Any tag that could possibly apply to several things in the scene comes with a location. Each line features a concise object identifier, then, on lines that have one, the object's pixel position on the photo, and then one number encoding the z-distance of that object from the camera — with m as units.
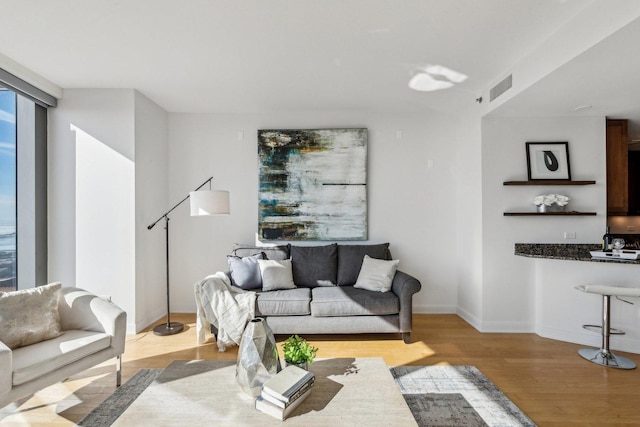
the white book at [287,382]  1.68
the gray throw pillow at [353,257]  4.18
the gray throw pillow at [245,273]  3.90
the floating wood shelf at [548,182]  3.86
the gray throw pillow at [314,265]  4.16
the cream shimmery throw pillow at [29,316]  2.34
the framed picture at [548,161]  3.92
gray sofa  3.59
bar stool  3.04
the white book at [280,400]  1.65
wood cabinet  3.95
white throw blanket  3.40
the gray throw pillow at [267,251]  4.24
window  3.51
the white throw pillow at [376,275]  3.86
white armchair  2.06
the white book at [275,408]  1.64
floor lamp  3.69
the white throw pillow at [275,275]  3.89
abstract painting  4.60
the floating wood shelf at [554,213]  3.83
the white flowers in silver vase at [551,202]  3.84
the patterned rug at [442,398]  2.26
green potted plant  2.02
